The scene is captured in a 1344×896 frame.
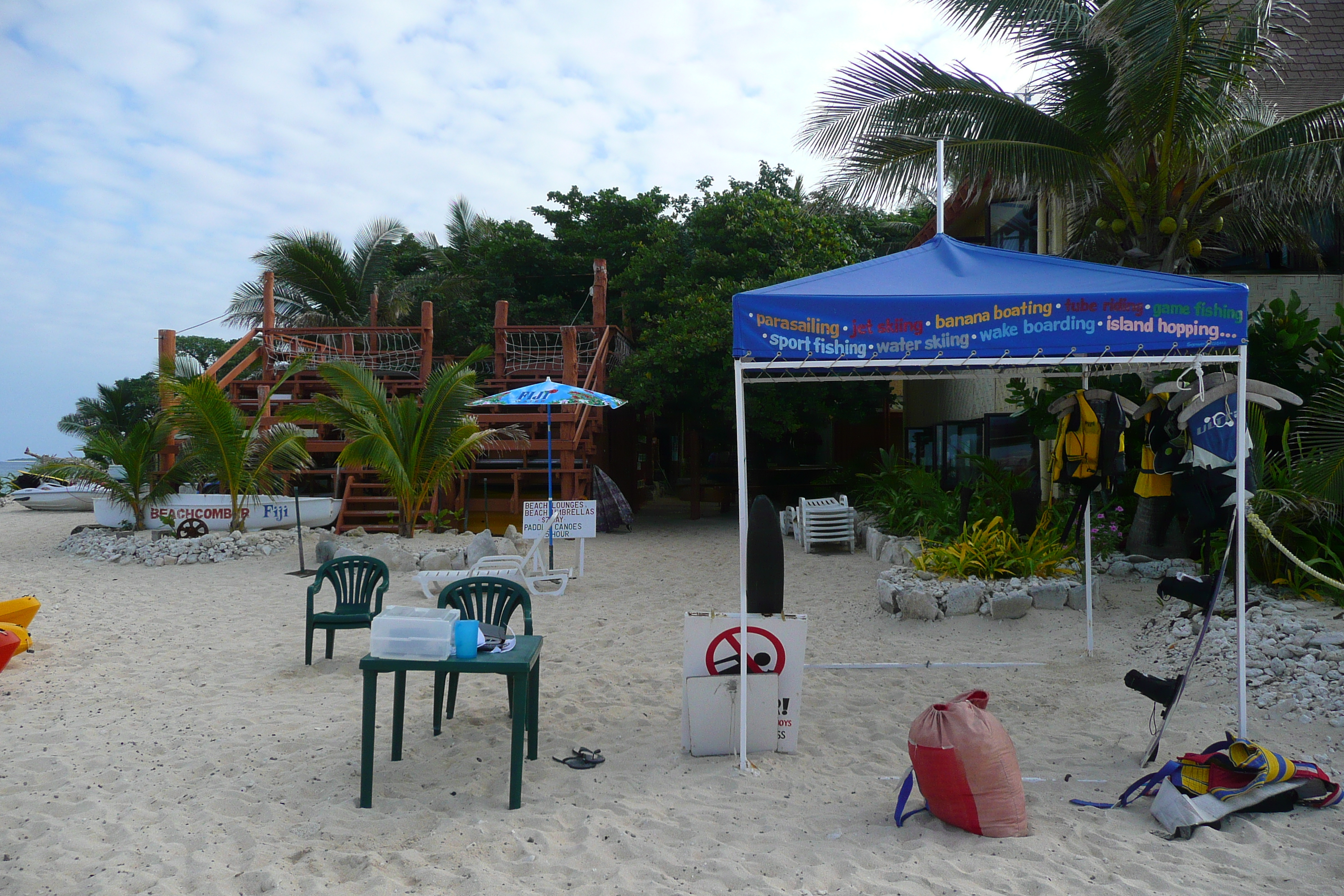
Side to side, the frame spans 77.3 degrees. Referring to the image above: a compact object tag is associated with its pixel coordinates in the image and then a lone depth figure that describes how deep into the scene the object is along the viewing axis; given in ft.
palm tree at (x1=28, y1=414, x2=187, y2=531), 40.60
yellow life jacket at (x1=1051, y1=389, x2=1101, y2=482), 17.28
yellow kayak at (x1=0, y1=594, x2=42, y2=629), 20.39
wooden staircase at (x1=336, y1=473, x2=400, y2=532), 44.24
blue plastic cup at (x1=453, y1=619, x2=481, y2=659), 12.36
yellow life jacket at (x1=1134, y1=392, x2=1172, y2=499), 16.34
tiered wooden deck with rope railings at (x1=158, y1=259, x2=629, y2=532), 45.85
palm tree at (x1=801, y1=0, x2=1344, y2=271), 23.95
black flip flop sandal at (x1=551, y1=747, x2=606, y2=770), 13.91
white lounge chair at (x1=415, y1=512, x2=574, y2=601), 28.78
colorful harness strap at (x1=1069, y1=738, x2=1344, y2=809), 11.34
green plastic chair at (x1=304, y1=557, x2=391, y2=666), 19.71
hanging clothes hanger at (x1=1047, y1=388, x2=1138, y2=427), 17.31
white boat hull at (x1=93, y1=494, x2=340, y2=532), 41.96
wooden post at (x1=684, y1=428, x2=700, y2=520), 55.72
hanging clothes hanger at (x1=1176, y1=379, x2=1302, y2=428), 14.40
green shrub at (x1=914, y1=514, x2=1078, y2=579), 25.13
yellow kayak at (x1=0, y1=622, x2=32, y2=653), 19.35
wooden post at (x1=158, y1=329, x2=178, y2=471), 41.91
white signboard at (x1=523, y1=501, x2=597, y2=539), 33.04
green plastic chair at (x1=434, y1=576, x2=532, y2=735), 16.01
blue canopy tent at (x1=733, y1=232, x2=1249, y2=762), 13.24
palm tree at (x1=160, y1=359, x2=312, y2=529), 38.17
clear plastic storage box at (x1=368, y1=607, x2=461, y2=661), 12.24
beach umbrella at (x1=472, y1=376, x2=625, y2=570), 35.22
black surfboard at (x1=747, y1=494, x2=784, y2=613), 13.97
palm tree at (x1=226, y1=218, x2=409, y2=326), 76.38
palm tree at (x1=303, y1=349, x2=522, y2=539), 38.83
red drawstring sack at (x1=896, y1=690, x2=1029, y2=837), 10.85
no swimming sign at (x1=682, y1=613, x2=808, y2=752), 14.11
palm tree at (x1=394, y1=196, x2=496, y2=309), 76.07
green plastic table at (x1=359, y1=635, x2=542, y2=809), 11.89
